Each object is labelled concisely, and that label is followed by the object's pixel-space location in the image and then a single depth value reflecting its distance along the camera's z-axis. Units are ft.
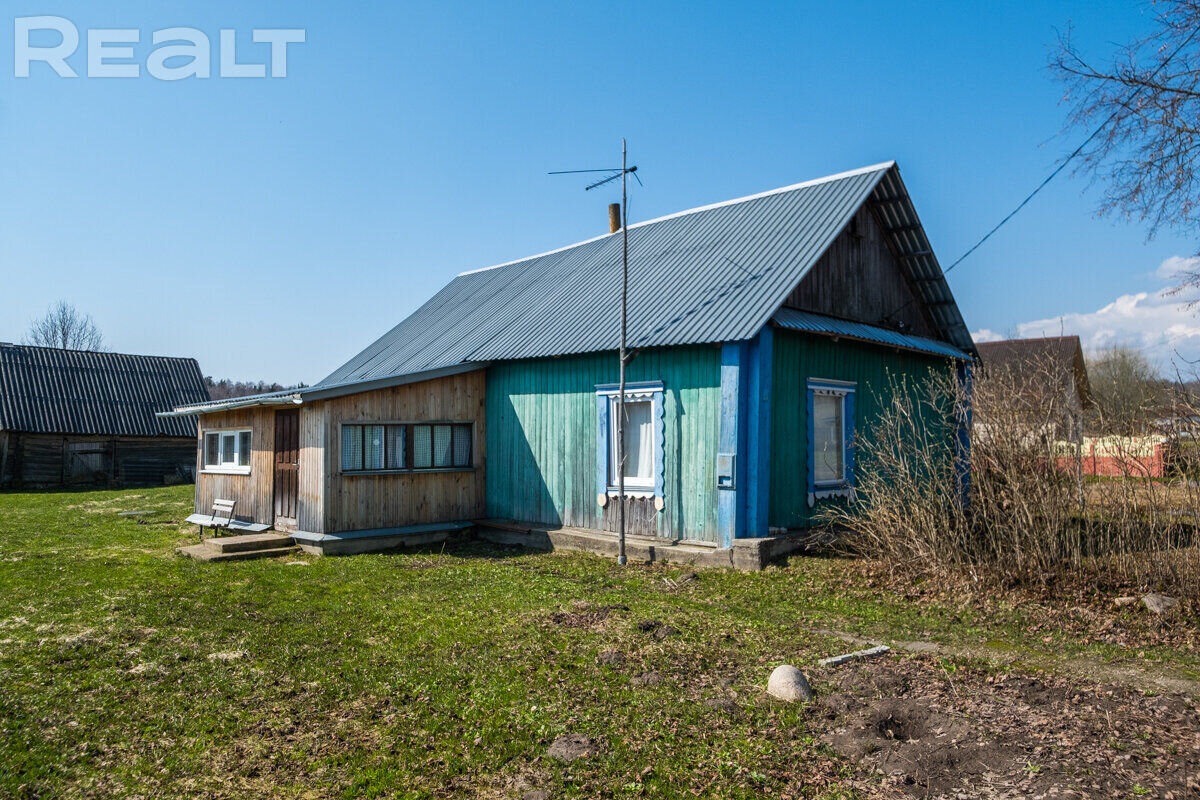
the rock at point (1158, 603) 25.62
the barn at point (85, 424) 90.99
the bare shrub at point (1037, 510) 26.91
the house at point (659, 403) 38.83
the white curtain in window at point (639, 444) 41.96
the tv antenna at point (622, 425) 39.34
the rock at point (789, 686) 19.54
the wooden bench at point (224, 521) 49.21
